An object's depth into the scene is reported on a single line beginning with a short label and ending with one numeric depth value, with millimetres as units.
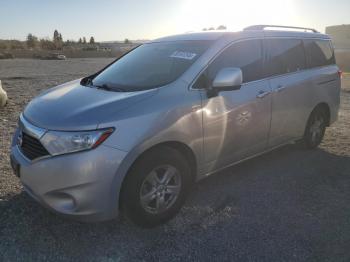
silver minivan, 2902
